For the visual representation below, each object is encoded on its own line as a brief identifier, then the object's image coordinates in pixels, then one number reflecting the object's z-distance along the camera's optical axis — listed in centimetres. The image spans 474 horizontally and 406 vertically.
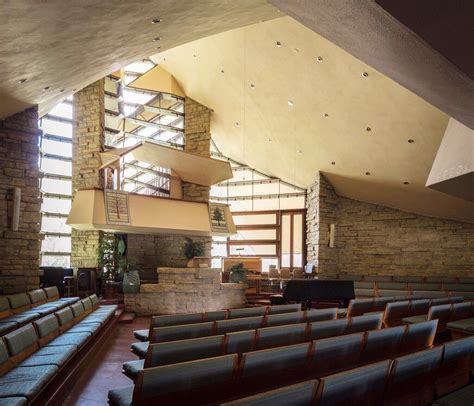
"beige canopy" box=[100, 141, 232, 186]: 1022
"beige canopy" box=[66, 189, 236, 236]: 872
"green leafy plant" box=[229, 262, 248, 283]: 1076
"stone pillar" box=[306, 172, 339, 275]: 1168
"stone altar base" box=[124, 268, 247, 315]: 904
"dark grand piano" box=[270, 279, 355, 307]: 760
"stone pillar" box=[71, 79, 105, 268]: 1054
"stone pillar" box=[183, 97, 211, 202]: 1247
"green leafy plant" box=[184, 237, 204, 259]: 1152
